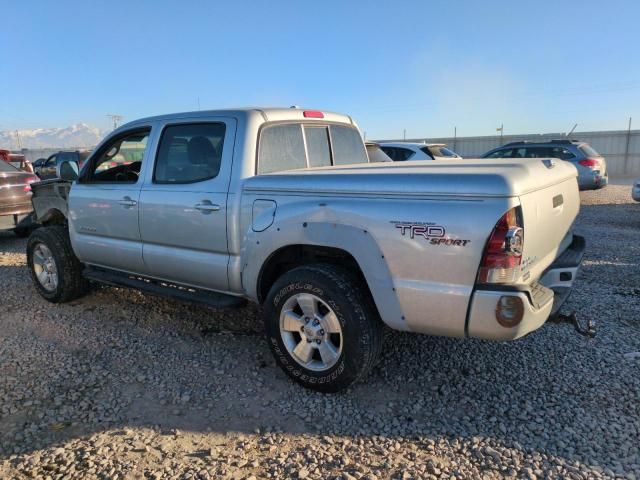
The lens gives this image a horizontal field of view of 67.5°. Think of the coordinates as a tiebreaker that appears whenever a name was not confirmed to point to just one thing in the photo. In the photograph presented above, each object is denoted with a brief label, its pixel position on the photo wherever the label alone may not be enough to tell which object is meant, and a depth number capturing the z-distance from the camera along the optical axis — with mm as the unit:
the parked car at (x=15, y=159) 14289
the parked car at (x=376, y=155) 6332
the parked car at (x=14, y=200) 7699
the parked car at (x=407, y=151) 10062
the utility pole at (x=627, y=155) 26303
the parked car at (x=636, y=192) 10943
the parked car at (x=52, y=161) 16922
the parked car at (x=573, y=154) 12797
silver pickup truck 2568
